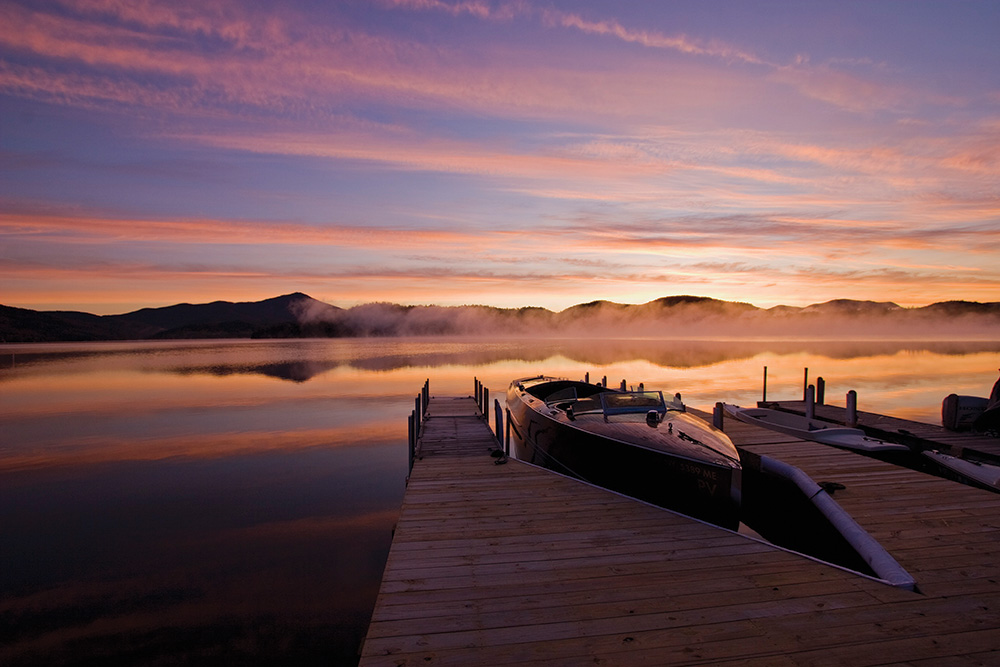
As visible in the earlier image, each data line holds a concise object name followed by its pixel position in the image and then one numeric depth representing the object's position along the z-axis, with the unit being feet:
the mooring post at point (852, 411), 50.52
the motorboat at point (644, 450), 25.11
